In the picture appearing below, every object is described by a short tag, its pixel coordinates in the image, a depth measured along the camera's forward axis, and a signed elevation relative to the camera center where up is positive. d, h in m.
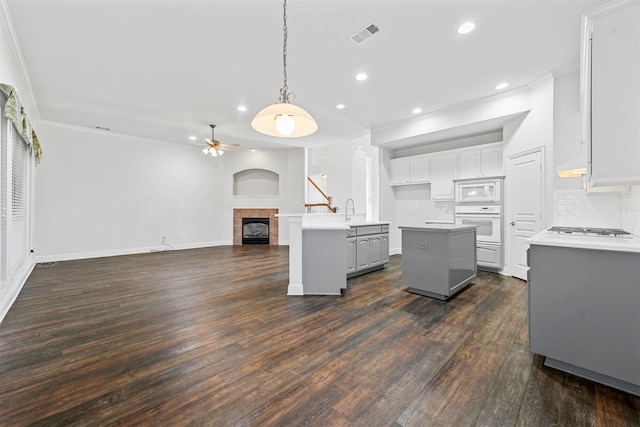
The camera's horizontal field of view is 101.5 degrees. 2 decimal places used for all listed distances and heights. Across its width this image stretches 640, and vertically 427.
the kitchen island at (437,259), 3.20 -0.62
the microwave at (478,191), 4.60 +0.37
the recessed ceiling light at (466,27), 2.78 +1.99
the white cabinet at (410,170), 6.04 +0.99
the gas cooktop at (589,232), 2.16 -0.18
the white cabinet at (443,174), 5.58 +0.82
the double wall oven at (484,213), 4.59 -0.03
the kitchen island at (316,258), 3.46 -0.63
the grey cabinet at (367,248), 4.29 -0.65
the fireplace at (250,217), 8.81 -0.30
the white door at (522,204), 3.99 +0.12
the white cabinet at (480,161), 4.93 +0.98
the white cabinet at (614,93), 1.61 +0.75
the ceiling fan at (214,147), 6.00 +1.50
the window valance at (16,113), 2.74 +1.14
